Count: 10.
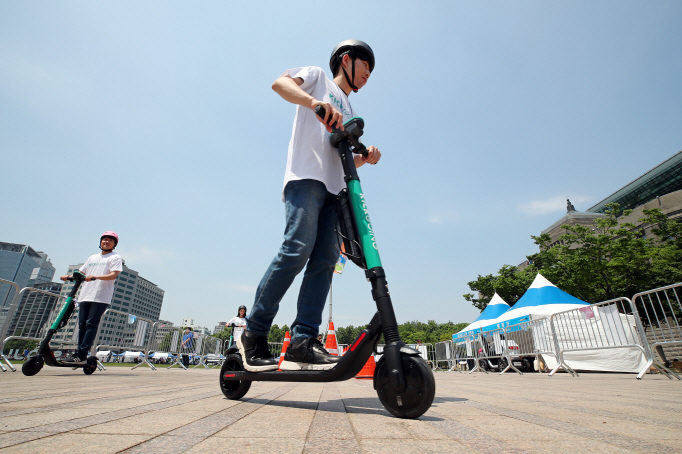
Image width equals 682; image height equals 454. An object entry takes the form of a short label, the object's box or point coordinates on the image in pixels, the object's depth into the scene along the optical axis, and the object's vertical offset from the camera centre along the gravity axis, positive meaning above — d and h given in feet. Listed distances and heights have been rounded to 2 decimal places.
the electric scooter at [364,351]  4.72 +0.13
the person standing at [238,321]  33.96 +3.51
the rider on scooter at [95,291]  17.33 +3.26
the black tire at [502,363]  43.39 -0.25
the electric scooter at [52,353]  15.07 +0.22
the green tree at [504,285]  89.86 +19.65
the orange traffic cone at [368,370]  21.38 -0.62
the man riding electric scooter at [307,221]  6.74 +2.80
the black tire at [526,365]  43.65 -0.46
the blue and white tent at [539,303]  42.27 +7.20
